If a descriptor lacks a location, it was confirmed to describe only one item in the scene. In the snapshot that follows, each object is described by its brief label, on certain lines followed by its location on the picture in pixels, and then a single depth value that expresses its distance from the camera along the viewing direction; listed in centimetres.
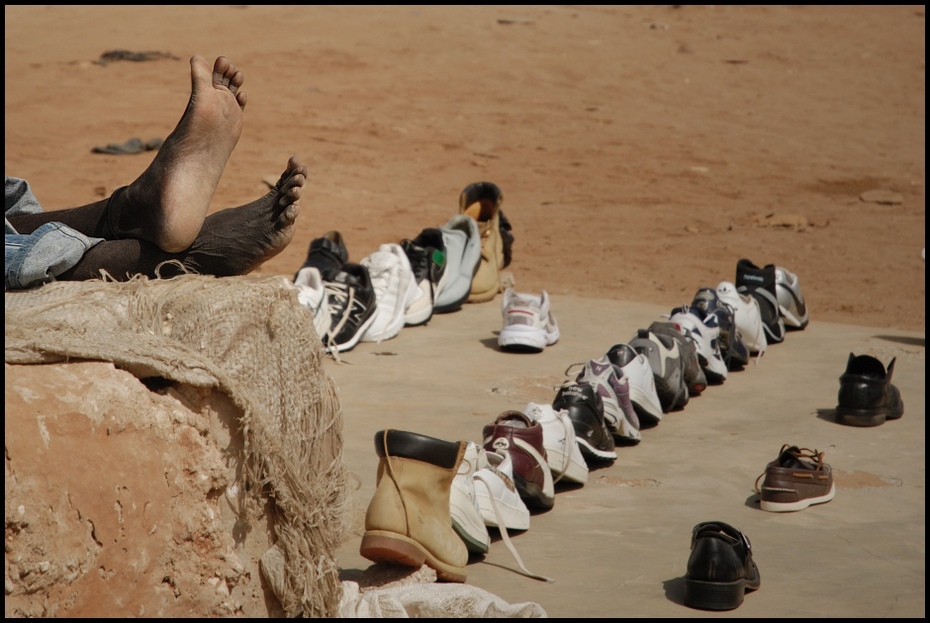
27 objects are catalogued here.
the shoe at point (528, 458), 621
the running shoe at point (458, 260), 1103
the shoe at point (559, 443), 649
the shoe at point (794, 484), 652
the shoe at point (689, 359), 854
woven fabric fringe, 437
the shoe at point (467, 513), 552
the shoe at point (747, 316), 966
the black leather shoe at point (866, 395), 812
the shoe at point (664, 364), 814
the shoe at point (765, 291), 1036
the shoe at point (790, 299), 1051
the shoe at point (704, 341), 891
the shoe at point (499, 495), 582
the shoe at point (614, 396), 737
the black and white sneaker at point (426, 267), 1050
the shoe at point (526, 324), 966
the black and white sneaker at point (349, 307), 952
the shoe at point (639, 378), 775
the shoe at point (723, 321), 928
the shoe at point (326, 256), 995
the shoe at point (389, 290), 1002
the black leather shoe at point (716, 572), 511
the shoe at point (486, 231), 1161
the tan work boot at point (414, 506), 499
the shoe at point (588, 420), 702
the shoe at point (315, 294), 916
